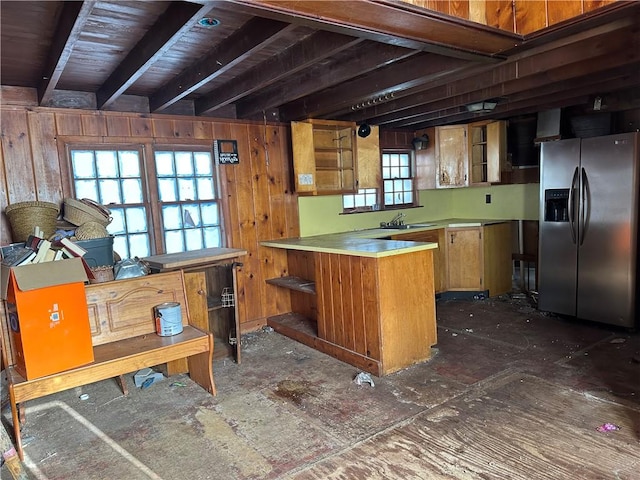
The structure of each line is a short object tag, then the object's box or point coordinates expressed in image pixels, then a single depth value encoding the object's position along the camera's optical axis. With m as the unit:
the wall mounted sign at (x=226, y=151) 4.09
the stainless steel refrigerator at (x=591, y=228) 3.65
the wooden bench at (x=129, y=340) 2.40
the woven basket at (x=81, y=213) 3.12
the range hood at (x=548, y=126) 4.54
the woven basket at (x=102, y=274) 2.93
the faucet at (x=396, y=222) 5.32
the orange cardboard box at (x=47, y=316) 2.29
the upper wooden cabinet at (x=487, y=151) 4.95
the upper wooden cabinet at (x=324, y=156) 4.29
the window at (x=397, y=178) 5.51
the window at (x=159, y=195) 3.55
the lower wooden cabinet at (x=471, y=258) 5.01
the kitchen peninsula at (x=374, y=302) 3.13
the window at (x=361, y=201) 5.14
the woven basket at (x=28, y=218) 2.99
